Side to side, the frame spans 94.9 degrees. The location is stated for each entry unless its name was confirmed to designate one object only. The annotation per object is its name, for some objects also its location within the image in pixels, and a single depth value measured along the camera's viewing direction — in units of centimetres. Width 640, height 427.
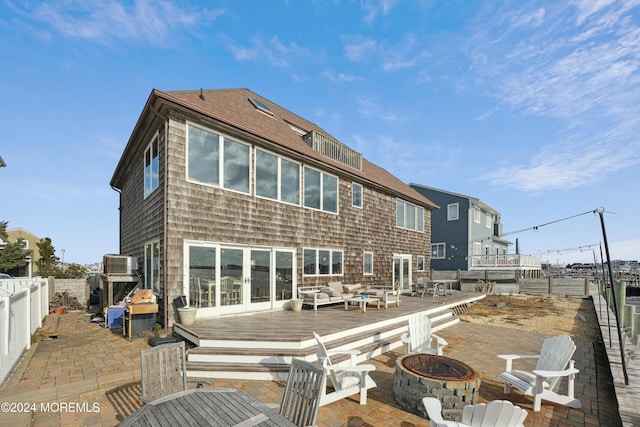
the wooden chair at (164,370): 321
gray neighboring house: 2280
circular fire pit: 390
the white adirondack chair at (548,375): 425
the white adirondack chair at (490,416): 269
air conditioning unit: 904
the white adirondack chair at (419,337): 609
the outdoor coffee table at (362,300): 893
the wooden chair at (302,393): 271
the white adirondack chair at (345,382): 426
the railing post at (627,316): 772
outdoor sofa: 958
